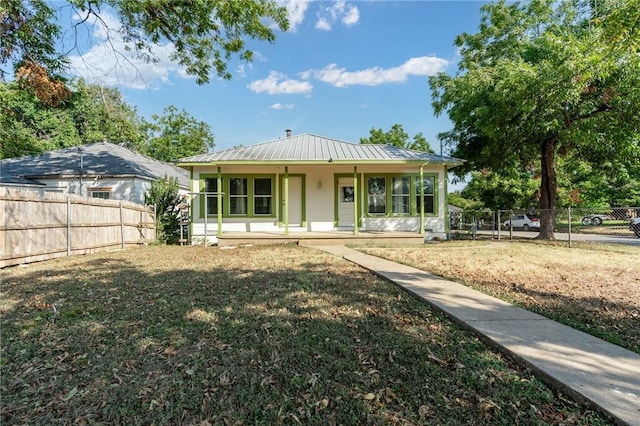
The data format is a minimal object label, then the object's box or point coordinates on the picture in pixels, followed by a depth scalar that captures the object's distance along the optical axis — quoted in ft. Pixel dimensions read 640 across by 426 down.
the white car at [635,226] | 39.81
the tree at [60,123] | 43.24
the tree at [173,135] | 110.63
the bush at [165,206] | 43.86
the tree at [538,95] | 31.42
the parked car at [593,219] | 77.41
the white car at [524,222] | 81.07
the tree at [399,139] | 121.66
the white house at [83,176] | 49.73
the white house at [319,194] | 43.32
